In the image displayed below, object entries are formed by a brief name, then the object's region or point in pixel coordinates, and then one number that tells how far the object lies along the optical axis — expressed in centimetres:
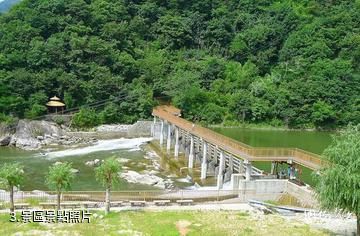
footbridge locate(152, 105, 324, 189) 3856
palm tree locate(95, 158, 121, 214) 2992
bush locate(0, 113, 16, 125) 6979
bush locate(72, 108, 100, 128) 7606
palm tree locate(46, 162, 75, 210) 2952
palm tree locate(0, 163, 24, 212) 2923
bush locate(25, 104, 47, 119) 7444
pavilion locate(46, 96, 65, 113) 7769
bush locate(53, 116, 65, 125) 7462
